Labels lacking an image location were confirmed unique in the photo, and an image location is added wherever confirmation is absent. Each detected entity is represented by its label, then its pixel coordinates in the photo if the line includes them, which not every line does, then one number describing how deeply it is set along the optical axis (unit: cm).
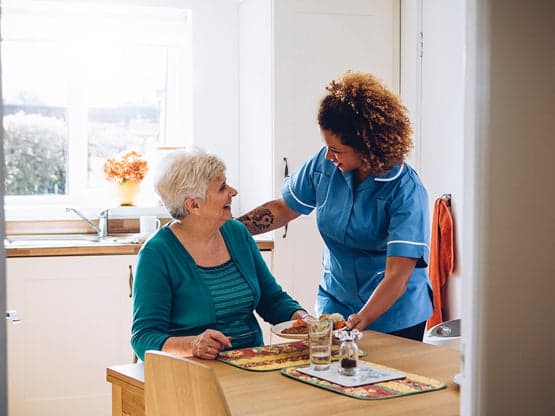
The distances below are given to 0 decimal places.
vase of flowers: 416
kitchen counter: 359
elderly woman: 209
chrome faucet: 404
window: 426
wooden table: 165
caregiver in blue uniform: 235
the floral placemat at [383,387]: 175
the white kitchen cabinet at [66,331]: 362
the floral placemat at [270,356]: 197
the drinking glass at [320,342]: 192
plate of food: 202
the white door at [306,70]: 377
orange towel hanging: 347
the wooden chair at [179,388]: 144
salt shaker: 187
